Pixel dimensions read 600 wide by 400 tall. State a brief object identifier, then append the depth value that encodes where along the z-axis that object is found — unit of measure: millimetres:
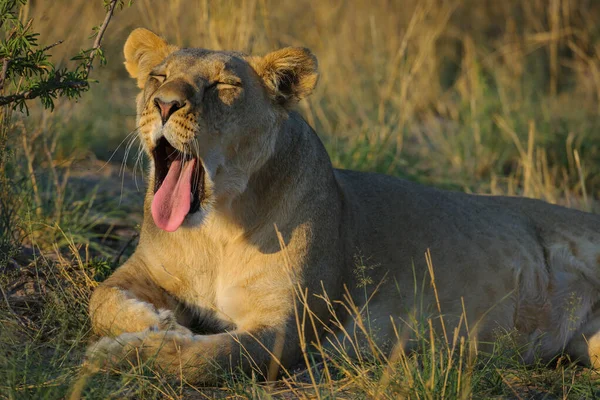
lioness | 7289
